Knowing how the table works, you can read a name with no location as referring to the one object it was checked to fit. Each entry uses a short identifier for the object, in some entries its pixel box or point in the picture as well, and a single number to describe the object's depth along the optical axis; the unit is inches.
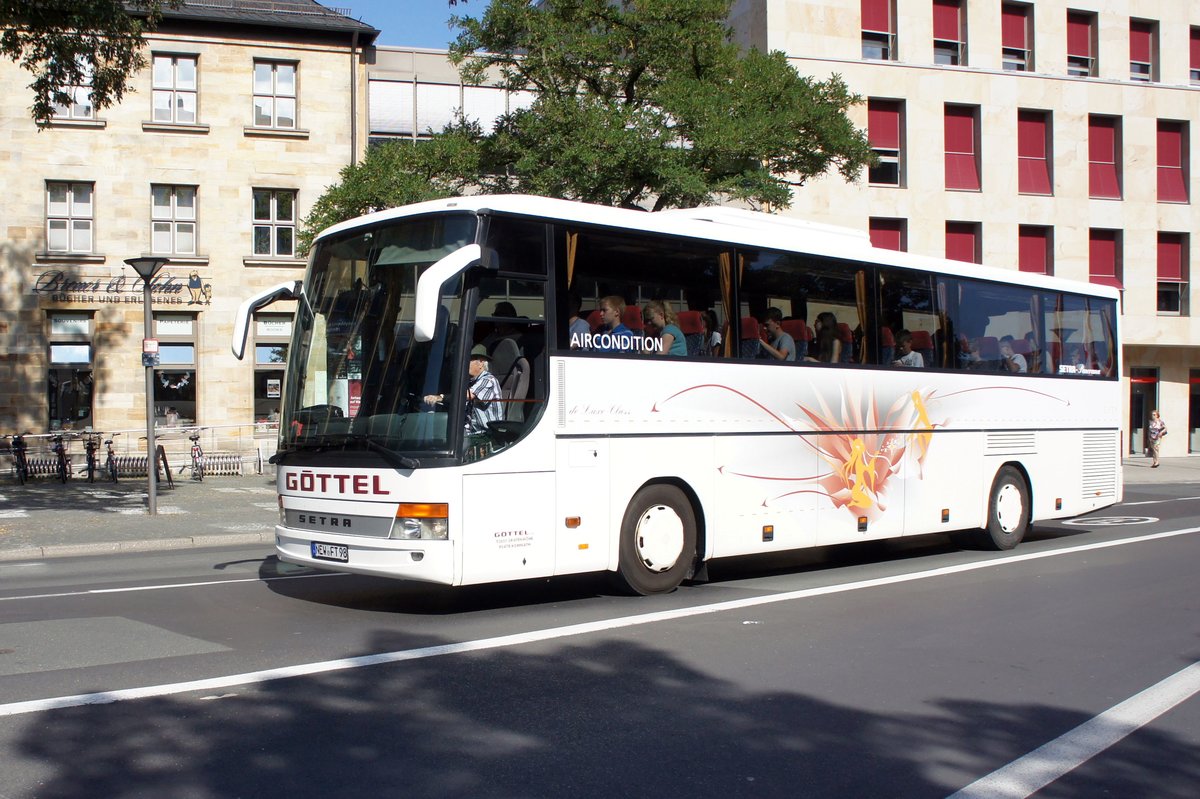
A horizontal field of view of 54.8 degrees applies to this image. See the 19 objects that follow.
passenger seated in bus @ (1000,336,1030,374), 571.2
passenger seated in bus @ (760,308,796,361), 445.1
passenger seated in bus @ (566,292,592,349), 376.8
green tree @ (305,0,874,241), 791.7
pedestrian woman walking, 1439.5
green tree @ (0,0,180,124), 635.5
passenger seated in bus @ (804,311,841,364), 467.8
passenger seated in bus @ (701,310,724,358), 420.5
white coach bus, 346.3
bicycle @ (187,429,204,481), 1078.4
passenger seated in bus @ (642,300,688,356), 401.7
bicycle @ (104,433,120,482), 1053.2
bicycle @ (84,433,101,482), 1043.9
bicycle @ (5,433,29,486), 1023.0
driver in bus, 346.3
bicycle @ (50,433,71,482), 1031.0
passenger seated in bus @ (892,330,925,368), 511.5
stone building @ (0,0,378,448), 1182.9
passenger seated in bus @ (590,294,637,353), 385.7
